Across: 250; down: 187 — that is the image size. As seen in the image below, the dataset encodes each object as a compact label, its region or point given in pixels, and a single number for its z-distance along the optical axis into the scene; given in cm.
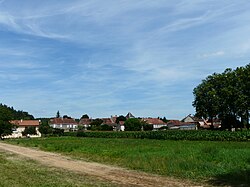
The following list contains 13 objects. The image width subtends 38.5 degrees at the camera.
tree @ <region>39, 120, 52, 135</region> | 12027
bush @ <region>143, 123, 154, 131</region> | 13031
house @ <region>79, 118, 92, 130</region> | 19062
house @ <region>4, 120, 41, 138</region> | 15600
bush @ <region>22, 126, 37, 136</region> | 12888
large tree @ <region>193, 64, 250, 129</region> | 8469
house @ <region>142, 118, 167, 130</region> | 18705
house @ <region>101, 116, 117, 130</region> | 18312
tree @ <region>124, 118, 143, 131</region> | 13362
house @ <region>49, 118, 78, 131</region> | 18238
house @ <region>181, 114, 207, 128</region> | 18558
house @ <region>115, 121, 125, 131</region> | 16962
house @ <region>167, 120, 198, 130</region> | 15675
